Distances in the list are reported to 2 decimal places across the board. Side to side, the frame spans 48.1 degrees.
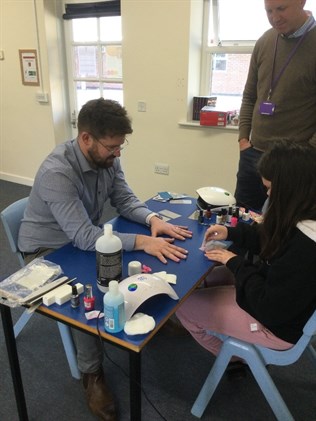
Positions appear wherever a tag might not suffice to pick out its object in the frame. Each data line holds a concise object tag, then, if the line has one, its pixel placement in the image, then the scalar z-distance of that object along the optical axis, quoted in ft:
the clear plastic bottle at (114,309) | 3.11
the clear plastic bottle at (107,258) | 3.63
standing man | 6.23
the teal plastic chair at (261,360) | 4.15
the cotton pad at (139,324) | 3.16
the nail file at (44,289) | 3.51
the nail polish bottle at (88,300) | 3.46
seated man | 4.65
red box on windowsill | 10.19
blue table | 3.18
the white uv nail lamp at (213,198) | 5.99
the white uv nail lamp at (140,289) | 3.33
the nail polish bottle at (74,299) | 3.50
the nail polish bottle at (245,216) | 5.88
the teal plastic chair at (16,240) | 5.23
